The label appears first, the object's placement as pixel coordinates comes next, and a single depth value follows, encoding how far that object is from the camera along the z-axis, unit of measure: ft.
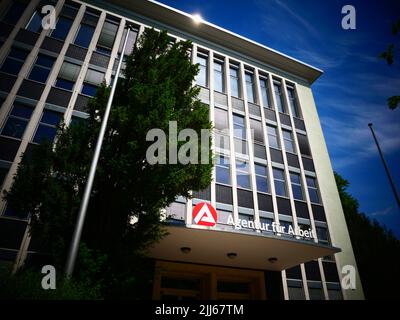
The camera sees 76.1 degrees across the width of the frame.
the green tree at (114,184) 20.21
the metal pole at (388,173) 44.80
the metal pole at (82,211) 15.43
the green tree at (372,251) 65.05
